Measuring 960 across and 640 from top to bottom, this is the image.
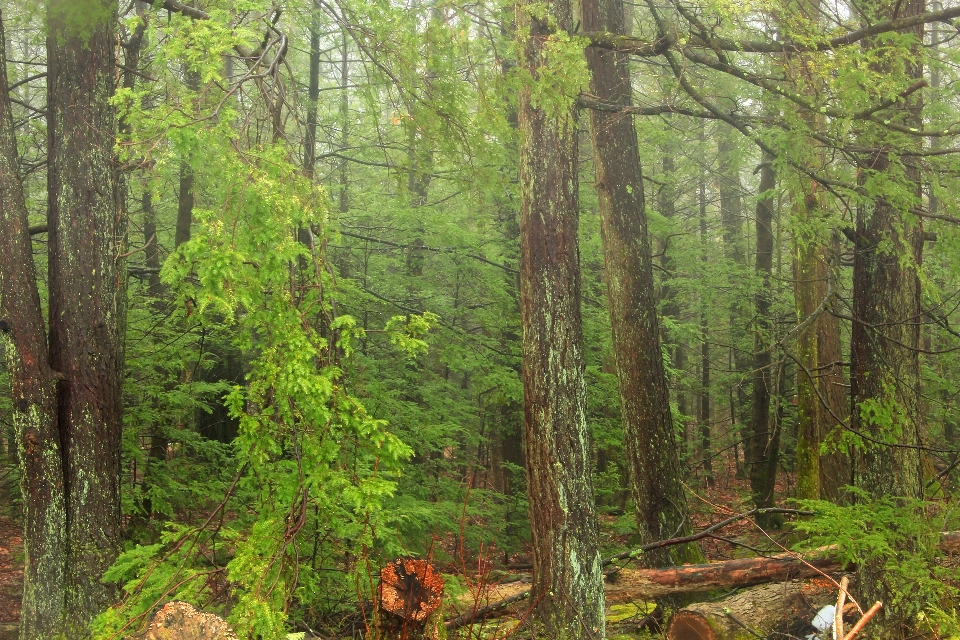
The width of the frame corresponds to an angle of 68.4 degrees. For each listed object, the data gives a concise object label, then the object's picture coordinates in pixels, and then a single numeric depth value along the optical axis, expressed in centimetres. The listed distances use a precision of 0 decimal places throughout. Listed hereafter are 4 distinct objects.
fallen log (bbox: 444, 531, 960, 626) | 665
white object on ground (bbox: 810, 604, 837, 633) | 641
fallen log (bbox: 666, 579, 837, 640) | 617
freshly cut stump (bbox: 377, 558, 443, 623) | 484
